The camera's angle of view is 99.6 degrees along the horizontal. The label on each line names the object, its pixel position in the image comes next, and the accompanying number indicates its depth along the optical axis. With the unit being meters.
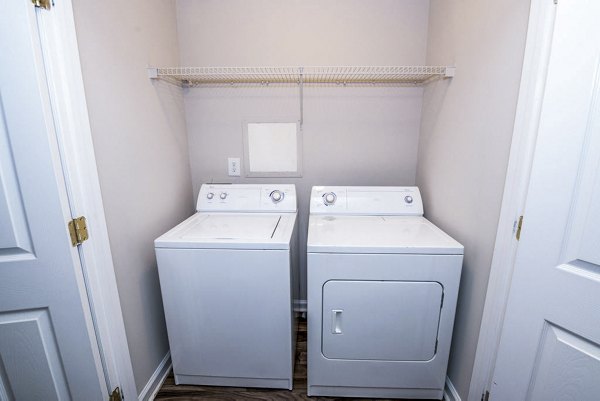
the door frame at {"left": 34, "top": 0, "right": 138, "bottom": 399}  0.90
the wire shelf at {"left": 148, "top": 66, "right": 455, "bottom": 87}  1.79
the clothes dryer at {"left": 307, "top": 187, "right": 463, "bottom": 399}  1.24
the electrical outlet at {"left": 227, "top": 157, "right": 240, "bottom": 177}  2.01
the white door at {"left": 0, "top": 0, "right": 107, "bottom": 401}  0.84
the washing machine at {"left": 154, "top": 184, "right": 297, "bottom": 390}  1.29
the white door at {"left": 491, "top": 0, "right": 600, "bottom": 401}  0.73
